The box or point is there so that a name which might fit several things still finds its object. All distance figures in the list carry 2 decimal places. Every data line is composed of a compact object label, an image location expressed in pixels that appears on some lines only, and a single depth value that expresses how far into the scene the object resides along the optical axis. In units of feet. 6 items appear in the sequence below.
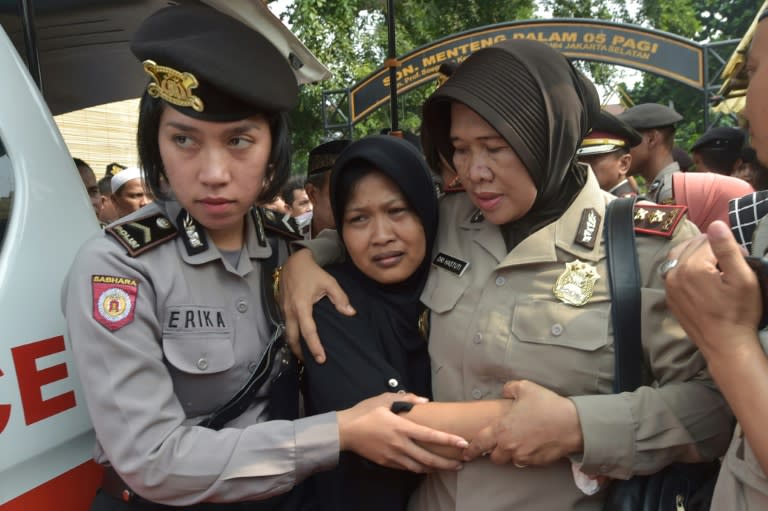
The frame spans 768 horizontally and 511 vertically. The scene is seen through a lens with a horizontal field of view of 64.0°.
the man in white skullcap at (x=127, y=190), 14.57
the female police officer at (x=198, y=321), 4.09
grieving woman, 5.08
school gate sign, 27.04
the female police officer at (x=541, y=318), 4.38
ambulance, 4.06
